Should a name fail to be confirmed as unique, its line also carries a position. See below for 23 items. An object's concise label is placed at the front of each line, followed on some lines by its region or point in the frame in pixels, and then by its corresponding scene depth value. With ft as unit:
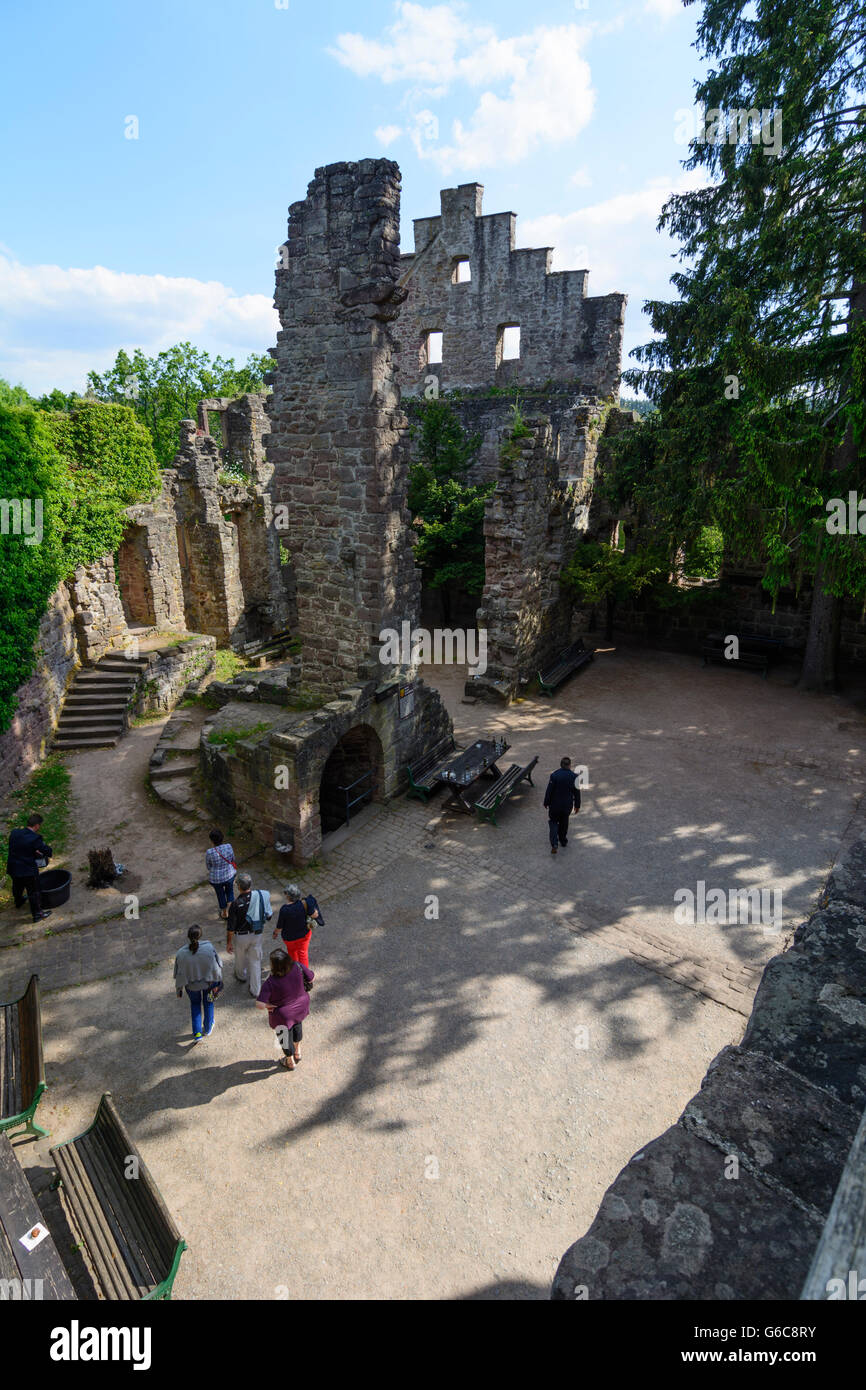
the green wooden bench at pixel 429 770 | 35.42
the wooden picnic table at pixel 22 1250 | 10.82
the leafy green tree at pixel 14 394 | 70.35
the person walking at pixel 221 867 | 25.81
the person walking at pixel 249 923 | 22.79
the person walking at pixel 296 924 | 22.36
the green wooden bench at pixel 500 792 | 33.40
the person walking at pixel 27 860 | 26.48
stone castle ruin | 29.60
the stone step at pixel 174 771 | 37.01
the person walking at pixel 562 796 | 29.99
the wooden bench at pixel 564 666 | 50.23
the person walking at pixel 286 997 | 19.71
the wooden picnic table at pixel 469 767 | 34.12
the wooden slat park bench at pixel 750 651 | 53.88
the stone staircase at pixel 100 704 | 43.57
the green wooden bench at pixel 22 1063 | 17.03
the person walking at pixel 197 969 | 20.54
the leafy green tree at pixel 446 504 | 60.49
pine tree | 39.32
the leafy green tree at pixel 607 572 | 51.85
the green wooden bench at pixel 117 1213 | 13.38
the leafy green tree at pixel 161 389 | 108.78
